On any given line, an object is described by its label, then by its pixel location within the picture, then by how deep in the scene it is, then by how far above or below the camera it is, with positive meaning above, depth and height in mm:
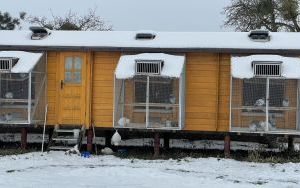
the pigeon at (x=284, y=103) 15500 +241
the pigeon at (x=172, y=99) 15969 +338
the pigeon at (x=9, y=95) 16562 +432
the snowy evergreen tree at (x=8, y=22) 35281 +5615
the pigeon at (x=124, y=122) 16141 -327
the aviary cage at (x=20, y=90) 16297 +580
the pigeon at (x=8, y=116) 16594 -200
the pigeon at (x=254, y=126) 15602 -400
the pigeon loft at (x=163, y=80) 15594 +890
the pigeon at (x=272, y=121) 15570 -258
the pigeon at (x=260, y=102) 15516 +264
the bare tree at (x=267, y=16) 36031 +6278
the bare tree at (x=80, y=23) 42562 +6821
